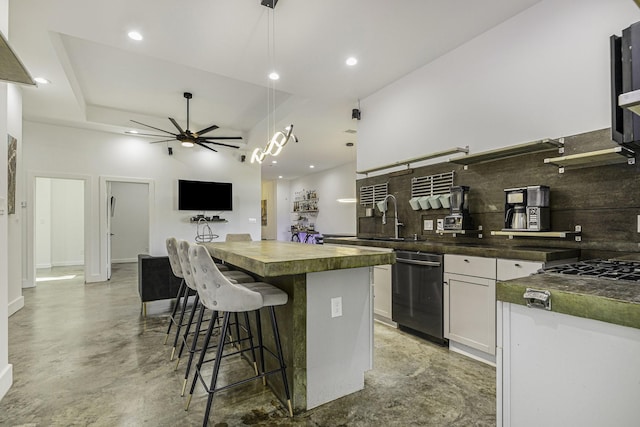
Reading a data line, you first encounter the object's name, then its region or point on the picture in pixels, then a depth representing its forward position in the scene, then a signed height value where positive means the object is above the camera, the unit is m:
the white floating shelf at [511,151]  2.55 +0.57
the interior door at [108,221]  6.50 -0.06
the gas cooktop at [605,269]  1.33 -0.26
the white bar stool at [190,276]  2.16 -0.47
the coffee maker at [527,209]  2.59 +0.07
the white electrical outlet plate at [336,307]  2.07 -0.58
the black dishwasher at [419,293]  2.97 -0.75
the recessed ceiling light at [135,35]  3.09 +1.79
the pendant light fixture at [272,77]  2.79 +1.77
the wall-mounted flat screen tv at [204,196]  7.14 +0.52
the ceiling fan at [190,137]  5.38 +1.40
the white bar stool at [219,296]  1.76 -0.45
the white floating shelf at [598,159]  2.01 +0.40
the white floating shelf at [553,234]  2.48 -0.14
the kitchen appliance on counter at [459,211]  3.18 +0.06
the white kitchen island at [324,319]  1.94 -0.66
